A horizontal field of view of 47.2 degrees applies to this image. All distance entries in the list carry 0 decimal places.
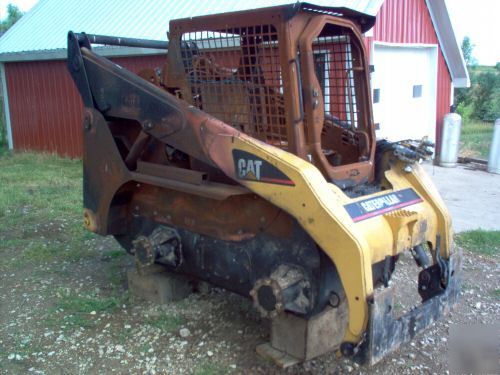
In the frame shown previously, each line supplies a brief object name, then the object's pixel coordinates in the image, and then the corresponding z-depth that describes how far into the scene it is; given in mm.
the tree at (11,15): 26233
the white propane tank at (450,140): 11266
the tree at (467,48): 24047
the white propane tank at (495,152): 10617
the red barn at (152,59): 10289
